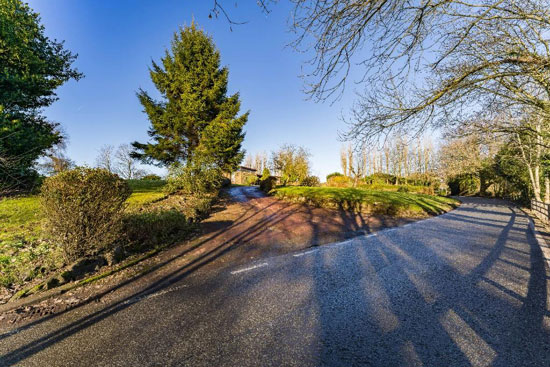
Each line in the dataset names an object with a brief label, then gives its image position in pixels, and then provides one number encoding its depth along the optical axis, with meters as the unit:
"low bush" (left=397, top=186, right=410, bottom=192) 26.67
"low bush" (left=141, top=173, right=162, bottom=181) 29.20
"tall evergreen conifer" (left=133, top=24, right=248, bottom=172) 15.51
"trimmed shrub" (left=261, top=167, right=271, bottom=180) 28.02
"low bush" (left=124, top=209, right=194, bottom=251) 5.71
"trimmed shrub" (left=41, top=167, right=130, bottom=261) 4.43
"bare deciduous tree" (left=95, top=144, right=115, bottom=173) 33.88
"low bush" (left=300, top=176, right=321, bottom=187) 25.33
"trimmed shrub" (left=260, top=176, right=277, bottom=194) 19.00
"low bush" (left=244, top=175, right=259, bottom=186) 32.16
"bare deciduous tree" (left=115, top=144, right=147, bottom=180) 35.34
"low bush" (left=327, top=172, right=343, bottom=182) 35.42
